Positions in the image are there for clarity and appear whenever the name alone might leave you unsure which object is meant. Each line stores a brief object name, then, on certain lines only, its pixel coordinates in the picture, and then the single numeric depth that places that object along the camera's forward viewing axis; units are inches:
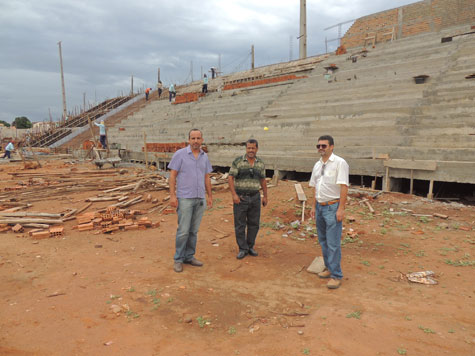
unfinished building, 364.2
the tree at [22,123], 2060.8
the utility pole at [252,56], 1156.5
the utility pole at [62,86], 1523.9
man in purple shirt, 184.7
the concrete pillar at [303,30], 1013.8
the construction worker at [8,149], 859.8
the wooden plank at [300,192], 328.2
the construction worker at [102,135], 767.8
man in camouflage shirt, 203.3
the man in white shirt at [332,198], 162.1
